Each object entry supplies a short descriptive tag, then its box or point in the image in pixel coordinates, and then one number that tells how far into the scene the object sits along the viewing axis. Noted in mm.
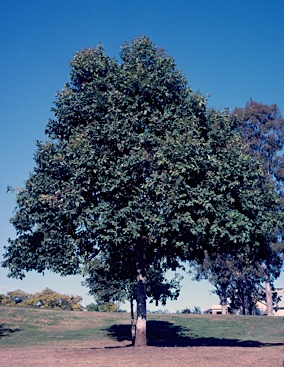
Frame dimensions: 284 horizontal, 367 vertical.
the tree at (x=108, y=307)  91012
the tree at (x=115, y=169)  20922
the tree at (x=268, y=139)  54594
